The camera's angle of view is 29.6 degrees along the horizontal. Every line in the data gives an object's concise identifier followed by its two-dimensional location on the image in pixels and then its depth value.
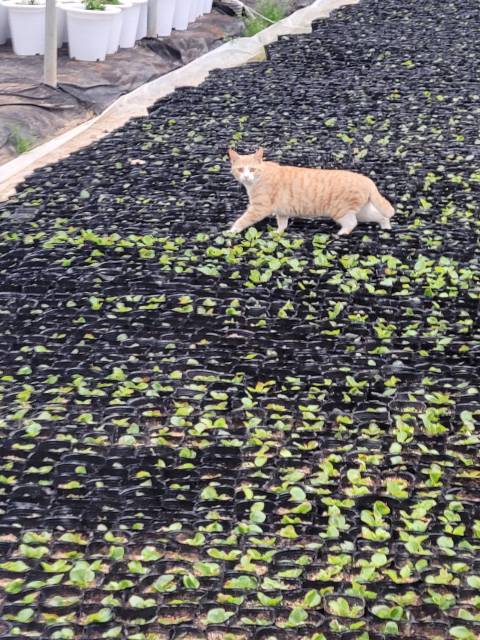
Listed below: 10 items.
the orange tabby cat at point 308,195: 5.94
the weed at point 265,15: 12.23
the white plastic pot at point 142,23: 11.01
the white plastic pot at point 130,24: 10.42
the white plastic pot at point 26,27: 9.32
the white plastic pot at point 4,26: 9.66
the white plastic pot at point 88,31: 9.65
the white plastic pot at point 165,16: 11.18
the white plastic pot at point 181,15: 11.72
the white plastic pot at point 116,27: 10.00
